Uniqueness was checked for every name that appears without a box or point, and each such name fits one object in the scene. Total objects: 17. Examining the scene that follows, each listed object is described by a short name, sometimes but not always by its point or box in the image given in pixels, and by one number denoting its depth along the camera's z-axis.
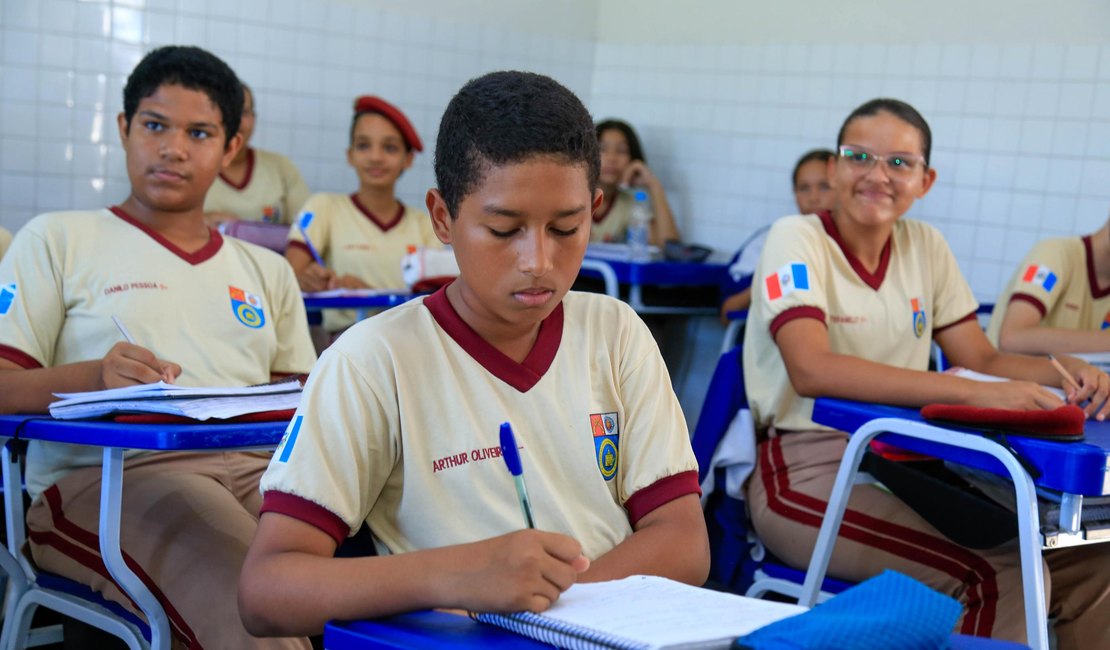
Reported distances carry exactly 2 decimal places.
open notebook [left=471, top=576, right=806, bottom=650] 0.96
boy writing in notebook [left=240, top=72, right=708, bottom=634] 1.28
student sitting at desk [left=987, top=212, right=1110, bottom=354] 3.25
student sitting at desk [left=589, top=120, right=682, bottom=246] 5.40
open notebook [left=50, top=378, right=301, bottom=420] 1.69
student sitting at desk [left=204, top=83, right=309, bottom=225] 4.66
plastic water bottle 4.84
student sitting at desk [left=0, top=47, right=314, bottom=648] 1.85
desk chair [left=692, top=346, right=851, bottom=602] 2.57
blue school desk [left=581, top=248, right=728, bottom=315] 4.59
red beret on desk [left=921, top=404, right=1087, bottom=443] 1.90
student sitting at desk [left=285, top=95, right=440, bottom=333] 4.18
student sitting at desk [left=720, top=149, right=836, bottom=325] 4.79
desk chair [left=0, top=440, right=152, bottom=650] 1.86
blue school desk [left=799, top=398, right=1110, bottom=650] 1.82
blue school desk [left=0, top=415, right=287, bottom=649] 1.62
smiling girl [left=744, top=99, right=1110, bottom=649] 2.25
